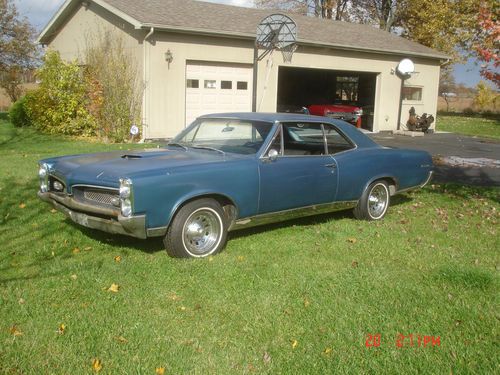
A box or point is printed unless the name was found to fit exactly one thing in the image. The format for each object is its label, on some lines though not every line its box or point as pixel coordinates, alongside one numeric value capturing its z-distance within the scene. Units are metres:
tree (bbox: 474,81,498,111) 36.72
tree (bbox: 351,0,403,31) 34.94
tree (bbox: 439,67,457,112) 34.34
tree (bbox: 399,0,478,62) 28.75
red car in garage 20.73
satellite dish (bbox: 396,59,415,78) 20.98
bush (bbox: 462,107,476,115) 35.91
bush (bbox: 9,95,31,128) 18.47
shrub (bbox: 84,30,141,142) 15.11
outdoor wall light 15.27
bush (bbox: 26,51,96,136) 15.86
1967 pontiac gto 4.96
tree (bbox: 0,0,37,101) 25.12
